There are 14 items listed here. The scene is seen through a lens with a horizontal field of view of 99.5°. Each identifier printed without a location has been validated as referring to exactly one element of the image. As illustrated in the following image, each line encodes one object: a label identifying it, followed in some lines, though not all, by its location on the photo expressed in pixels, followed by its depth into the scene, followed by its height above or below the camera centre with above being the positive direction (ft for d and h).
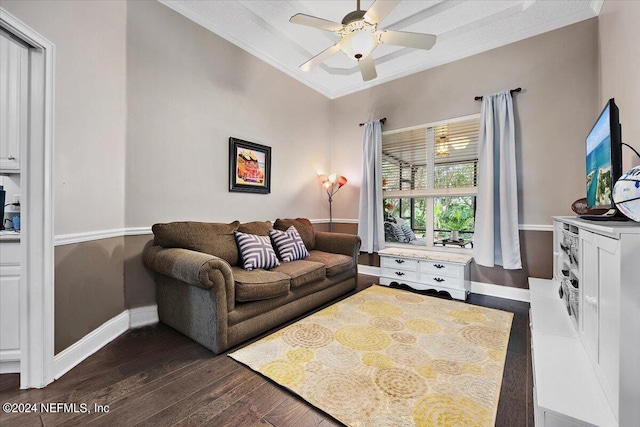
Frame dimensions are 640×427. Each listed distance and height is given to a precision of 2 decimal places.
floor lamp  14.25 +1.62
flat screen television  4.78 +1.15
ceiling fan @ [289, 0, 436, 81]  6.49 +4.75
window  11.62 +1.66
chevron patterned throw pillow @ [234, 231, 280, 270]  8.31 -1.25
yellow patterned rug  4.65 -3.31
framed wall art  10.37 +1.86
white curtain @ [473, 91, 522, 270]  10.12 +0.98
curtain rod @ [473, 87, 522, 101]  10.19 +4.71
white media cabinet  3.08 -1.87
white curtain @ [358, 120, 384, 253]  13.35 +0.97
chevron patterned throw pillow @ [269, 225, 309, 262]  9.70 -1.17
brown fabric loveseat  6.34 -1.98
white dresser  10.37 -2.29
